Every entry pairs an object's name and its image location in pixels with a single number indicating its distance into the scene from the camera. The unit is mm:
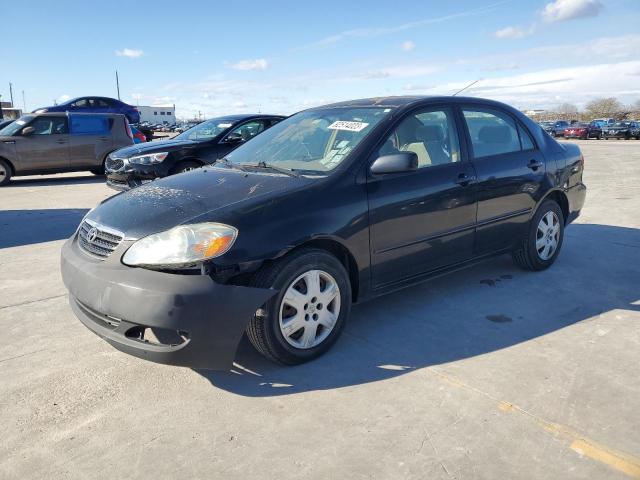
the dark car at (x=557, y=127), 42369
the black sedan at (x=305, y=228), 2789
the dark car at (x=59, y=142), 11922
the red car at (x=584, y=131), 38812
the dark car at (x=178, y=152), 8531
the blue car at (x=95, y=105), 20088
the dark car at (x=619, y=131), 36281
